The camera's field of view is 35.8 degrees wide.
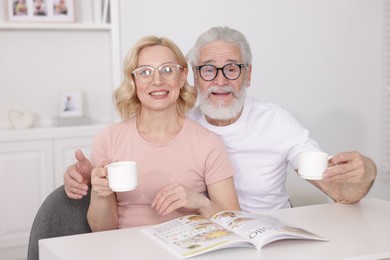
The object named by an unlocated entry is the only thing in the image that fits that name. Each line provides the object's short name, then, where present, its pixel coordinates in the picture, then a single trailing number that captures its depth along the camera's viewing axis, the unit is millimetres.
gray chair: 2055
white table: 1559
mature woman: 2131
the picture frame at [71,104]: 3611
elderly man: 2404
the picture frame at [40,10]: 3457
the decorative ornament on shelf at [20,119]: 3467
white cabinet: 3357
